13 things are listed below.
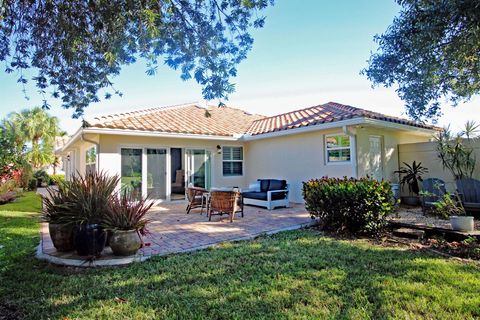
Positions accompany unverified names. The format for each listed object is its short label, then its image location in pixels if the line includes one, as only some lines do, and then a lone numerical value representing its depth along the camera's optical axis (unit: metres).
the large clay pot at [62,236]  5.55
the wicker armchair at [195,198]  10.21
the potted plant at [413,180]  11.48
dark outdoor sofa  11.14
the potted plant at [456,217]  6.14
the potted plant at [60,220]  5.52
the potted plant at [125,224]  5.28
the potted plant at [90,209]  5.30
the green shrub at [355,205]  6.61
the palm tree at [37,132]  25.53
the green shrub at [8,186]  15.06
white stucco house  11.03
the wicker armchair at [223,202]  8.72
